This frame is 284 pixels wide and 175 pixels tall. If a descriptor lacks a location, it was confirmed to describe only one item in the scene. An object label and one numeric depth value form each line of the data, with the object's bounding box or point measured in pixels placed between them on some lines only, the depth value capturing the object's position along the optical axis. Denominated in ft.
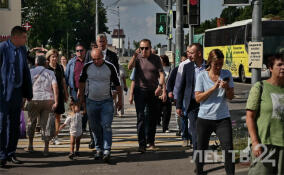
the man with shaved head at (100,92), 29.91
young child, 31.22
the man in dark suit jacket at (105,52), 33.01
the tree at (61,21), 210.38
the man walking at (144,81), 33.24
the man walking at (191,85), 27.73
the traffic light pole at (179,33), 48.73
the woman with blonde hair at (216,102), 22.41
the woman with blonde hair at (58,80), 37.17
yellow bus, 106.63
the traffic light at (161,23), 77.77
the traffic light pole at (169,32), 74.51
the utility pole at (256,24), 27.91
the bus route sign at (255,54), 27.91
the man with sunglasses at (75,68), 37.01
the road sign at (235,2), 28.94
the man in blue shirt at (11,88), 28.68
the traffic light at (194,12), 47.83
